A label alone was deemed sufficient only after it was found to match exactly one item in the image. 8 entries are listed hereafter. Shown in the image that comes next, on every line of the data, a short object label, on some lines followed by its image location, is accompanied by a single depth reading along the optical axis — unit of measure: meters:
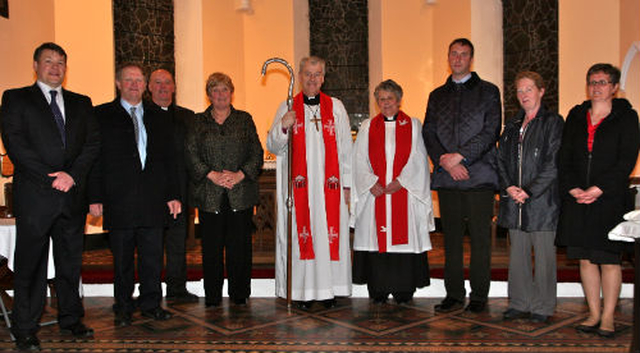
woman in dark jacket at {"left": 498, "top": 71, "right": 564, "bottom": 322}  4.42
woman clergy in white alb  4.95
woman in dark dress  4.03
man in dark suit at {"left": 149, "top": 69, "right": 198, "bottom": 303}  5.20
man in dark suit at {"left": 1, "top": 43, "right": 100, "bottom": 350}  4.01
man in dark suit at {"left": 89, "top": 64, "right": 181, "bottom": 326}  4.56
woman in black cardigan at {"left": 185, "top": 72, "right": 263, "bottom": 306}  4.98
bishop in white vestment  4.96
